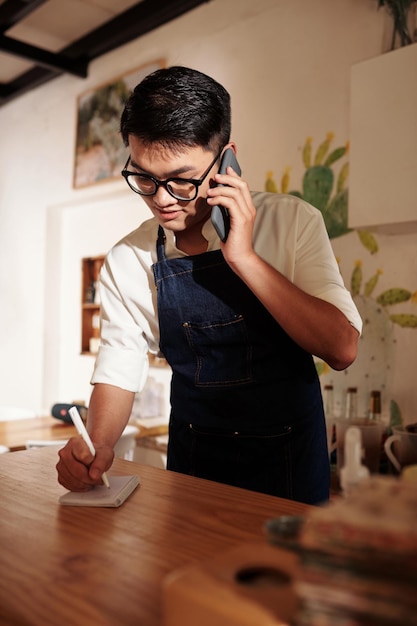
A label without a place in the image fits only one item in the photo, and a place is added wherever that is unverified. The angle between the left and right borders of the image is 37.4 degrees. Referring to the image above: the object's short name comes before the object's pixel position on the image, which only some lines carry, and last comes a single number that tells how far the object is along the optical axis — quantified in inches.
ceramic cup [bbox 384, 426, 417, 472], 92.3
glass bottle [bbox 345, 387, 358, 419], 113.5
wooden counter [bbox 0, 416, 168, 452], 129.3
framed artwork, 171.0
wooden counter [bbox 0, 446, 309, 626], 29.4
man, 52.9
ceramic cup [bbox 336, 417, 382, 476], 100.2
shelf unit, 187.9
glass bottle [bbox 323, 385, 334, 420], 118.6
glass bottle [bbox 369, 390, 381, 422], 109.8
